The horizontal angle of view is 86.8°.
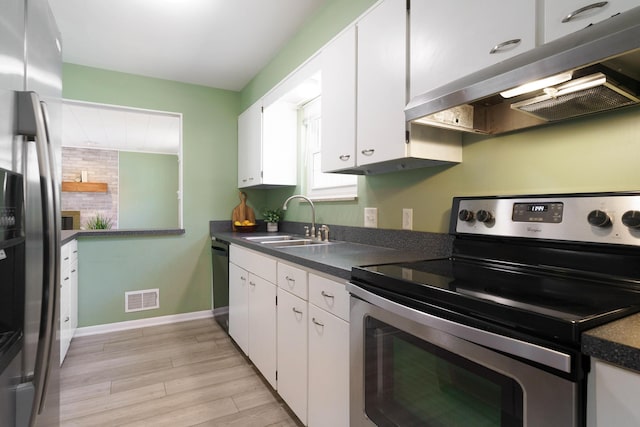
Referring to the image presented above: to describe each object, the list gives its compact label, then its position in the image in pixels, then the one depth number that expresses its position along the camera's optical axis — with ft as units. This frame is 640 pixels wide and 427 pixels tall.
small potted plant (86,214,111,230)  21.30
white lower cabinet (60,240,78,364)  7.80
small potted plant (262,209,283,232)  10.99
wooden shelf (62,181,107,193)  21.15
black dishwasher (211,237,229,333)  9.78
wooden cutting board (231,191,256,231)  11.72
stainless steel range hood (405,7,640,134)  2.42
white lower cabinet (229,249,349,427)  4.52
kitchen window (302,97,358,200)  8.49
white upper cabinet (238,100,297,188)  9.86
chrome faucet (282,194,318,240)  8.32
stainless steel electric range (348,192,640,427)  2.19
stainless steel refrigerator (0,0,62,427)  2.46
